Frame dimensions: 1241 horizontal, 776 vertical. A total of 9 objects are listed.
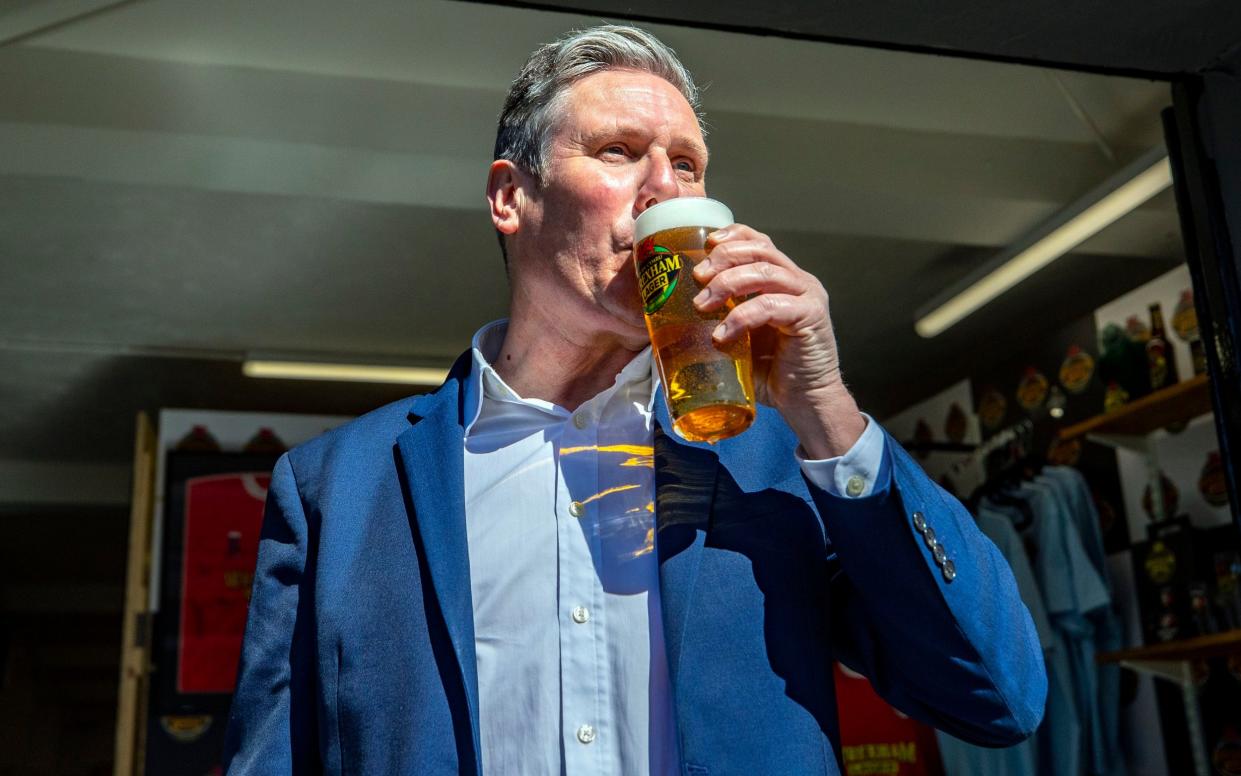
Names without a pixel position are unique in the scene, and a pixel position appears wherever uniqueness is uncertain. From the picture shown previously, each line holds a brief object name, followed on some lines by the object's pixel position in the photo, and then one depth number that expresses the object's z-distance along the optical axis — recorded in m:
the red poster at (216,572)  5.75
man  1.07
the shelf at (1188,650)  4.42
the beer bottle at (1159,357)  4.99
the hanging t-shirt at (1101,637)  5.08
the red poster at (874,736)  5.31
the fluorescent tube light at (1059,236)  4.34
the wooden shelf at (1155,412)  4.71
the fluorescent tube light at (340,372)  6.39
